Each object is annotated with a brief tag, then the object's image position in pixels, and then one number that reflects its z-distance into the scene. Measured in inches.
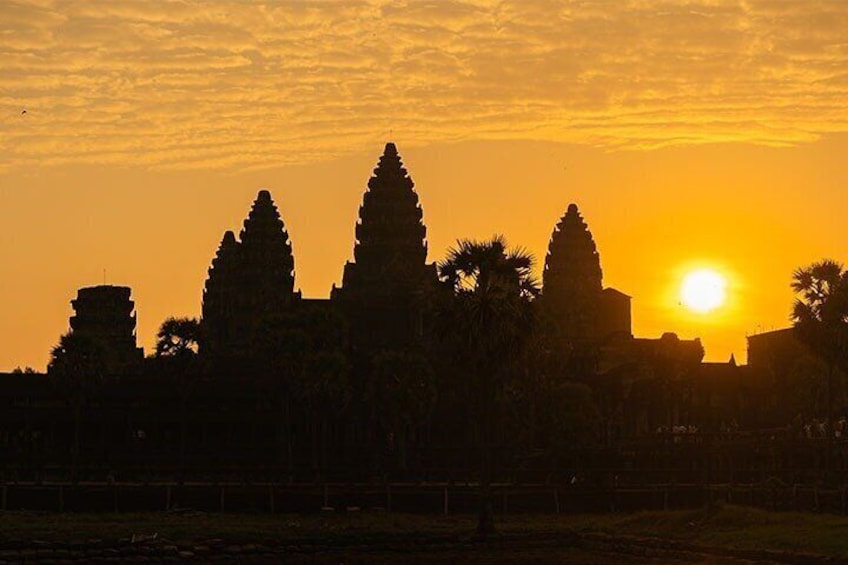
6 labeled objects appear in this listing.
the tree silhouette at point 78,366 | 5364.2
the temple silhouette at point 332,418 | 4734.3
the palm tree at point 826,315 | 4468.5
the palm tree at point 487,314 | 3464.6
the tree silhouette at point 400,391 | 5103.3
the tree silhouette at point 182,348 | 5236.2
